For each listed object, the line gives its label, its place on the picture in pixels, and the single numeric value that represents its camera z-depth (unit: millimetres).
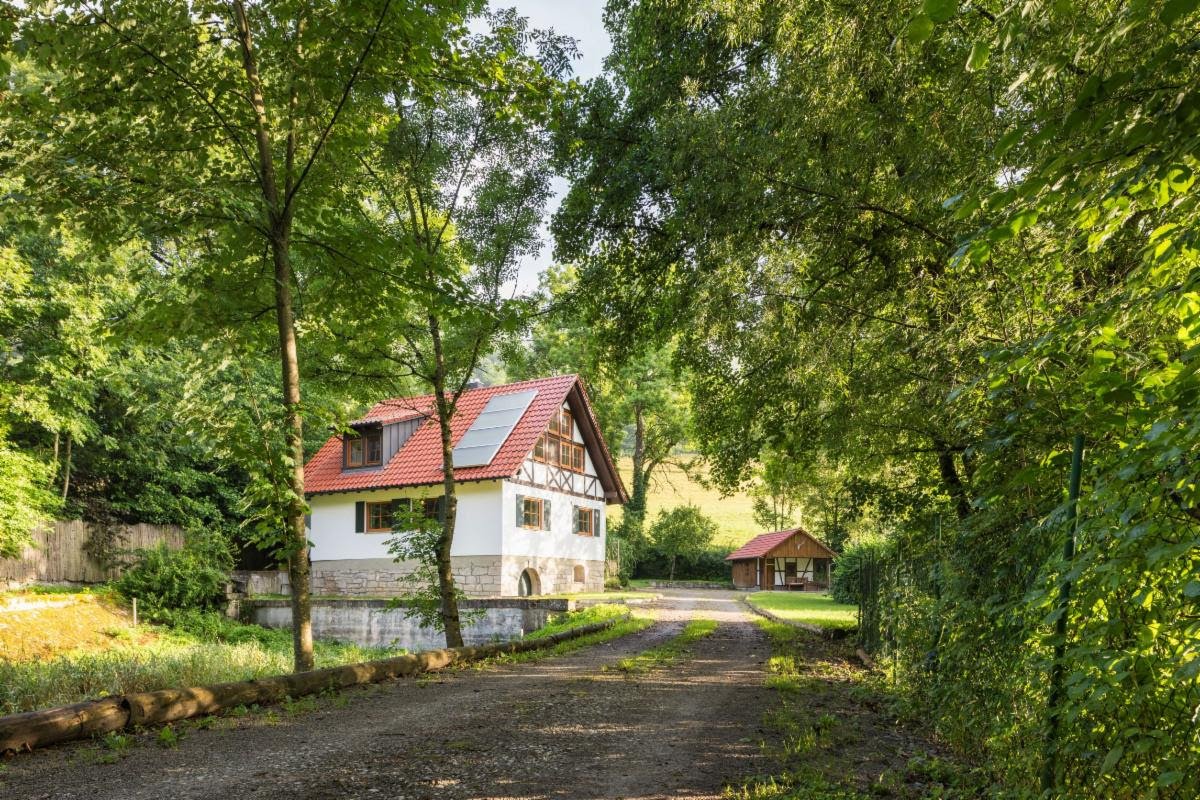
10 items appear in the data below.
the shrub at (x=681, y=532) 45531
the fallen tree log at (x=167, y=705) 5141
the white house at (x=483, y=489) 24891
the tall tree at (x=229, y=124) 6848
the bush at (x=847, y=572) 27988
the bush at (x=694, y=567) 48156
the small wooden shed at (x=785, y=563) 47531
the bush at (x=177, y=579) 20594
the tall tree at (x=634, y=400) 40312
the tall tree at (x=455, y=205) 11469
